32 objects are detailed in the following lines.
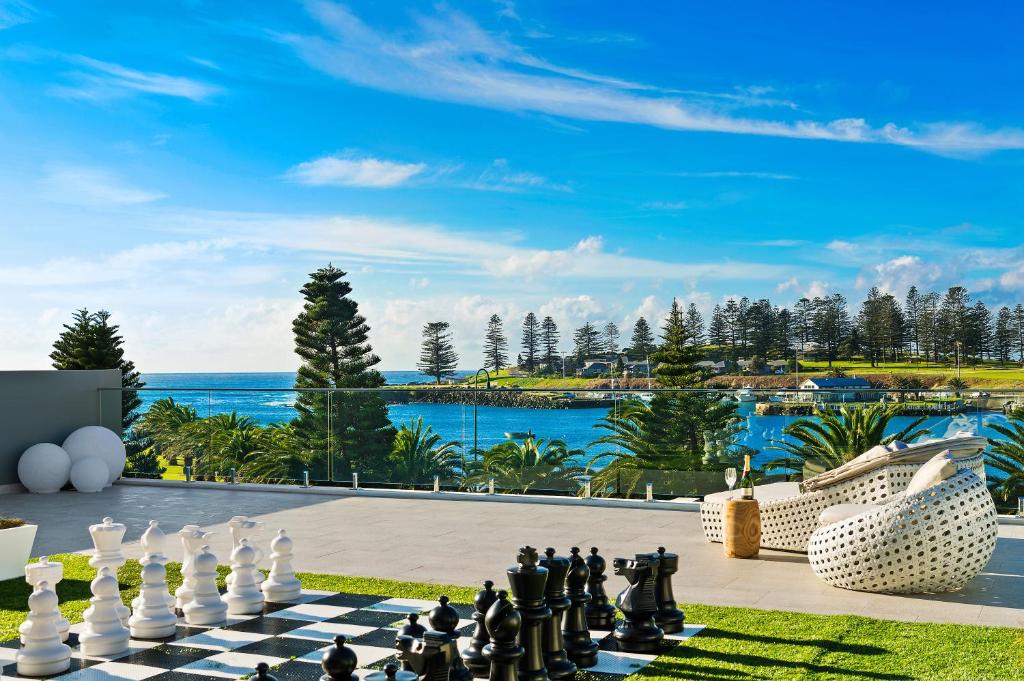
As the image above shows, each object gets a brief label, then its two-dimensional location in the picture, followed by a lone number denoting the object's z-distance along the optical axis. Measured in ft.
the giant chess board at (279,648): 11.60
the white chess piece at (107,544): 14.84
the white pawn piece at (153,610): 13.08
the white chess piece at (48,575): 12.47
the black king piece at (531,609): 10.31
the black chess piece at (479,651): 10.51
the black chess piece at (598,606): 13.32
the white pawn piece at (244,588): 14.32
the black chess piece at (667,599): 13.42
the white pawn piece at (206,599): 13.67
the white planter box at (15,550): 18.07
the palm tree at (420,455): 31.89
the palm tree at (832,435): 27.45
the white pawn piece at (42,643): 11.66
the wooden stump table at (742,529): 20.01
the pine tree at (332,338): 130.72
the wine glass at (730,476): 20.49
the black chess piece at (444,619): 10.16
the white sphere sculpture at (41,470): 32.68
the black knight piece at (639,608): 12.46
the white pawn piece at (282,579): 15.08
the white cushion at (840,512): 17.95
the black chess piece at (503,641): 9.70
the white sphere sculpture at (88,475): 33.12
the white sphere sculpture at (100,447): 34.04
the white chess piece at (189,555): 14.10
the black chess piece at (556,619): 10.82
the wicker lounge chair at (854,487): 19.20
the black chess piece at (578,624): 11.75
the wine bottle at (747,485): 20.68
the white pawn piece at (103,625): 12.32
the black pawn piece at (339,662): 8.78
